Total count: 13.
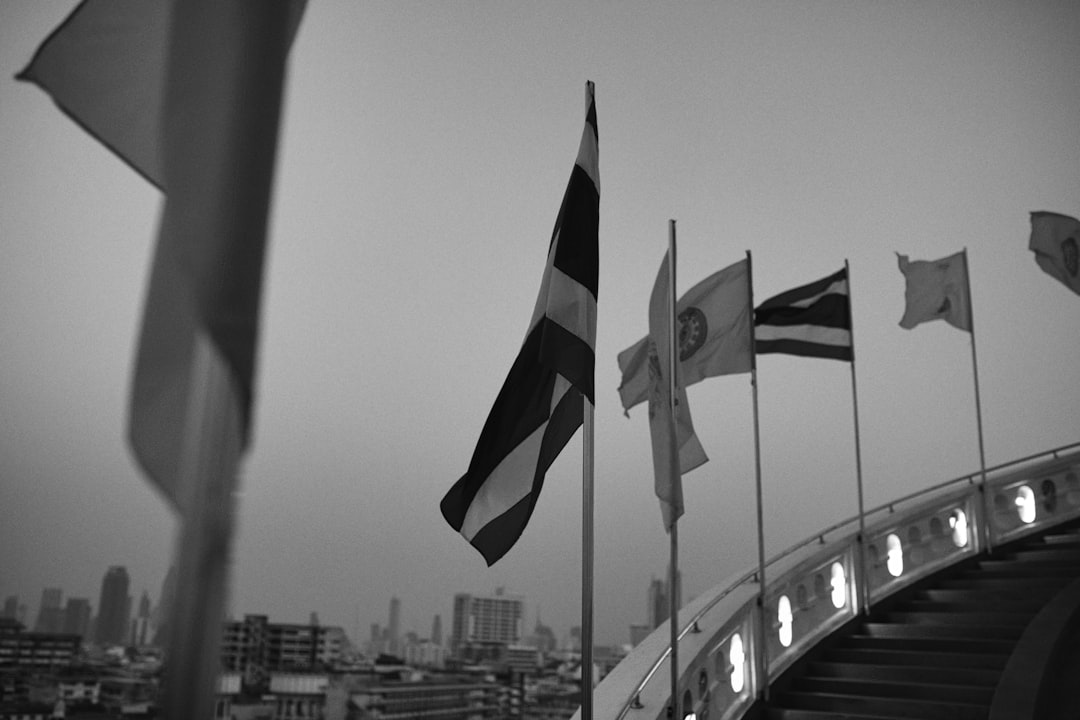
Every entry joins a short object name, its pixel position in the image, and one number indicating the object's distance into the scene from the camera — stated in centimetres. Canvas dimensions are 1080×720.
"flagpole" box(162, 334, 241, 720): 156
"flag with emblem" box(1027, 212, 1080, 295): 1237
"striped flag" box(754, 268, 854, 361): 1015
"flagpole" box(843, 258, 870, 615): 1011
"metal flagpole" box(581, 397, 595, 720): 466
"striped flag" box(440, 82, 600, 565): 463
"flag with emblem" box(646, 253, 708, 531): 578
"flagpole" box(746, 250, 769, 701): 802
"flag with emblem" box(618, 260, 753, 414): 848
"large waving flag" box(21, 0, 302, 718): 163
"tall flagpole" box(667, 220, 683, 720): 575
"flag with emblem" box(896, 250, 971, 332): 1249
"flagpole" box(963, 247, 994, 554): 1243
